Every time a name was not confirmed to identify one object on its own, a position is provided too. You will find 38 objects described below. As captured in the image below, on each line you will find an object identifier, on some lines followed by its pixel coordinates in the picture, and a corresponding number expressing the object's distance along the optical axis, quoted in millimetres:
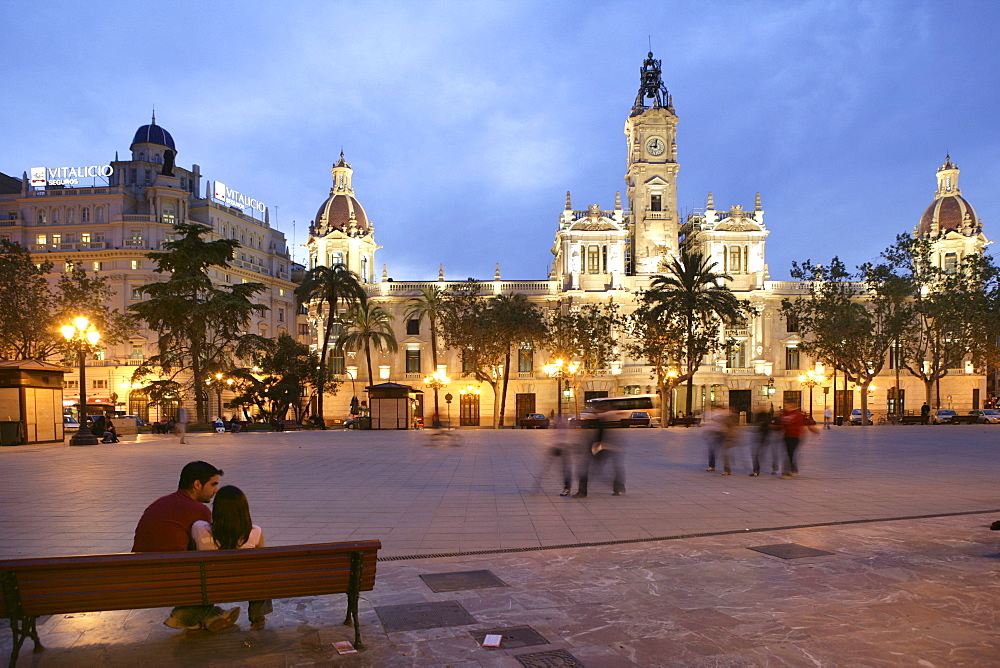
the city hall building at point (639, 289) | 61500
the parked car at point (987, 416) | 49625
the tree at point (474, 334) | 49875
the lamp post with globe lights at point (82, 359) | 26484
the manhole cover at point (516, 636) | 5438
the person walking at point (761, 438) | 16859
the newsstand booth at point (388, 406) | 41719
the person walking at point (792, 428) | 16125
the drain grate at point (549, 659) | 5031
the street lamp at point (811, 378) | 52034
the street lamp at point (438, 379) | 46578
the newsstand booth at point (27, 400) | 25031
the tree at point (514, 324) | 49188
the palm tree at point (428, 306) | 57281
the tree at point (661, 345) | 48156
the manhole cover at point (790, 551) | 8391
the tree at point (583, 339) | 51781
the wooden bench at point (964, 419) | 49791
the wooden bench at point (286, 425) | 42562
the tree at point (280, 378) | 47531
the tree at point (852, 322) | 48406
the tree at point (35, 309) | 37531
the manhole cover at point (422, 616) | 5891
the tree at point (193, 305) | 37562
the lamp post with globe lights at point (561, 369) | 46438
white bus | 51481
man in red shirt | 5496
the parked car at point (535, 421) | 50938
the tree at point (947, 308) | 48500
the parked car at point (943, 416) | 50447
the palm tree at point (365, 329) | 57406
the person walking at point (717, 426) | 16875
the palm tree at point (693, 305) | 46969
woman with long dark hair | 5551
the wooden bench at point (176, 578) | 4820
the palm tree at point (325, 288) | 48125
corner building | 63188
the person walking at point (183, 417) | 27912
